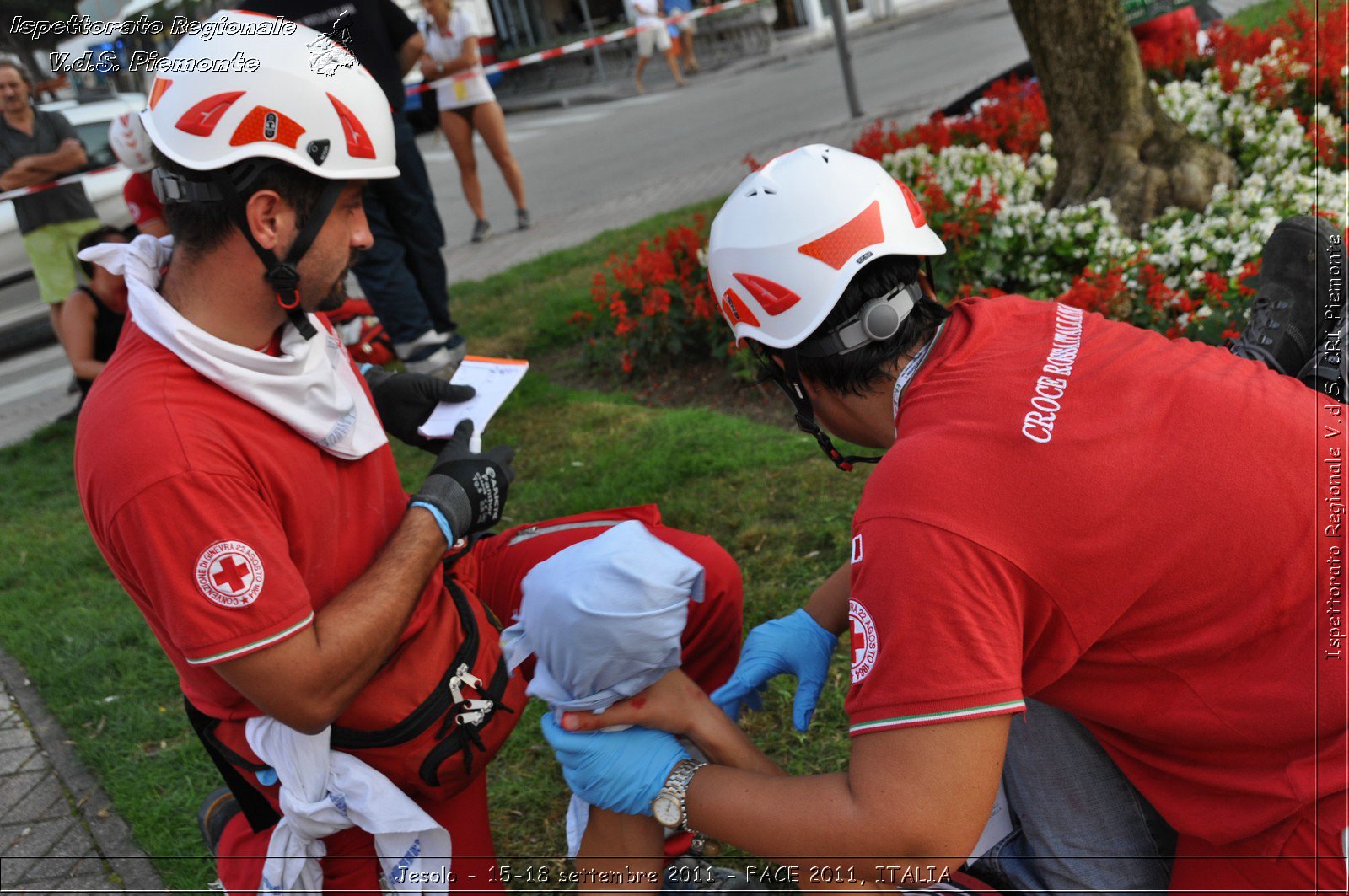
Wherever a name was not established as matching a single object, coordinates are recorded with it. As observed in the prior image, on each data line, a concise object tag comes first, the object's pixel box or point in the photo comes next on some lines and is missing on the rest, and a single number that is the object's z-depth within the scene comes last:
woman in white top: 8.52
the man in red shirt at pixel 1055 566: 1.57
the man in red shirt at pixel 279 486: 1.95
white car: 9.41
